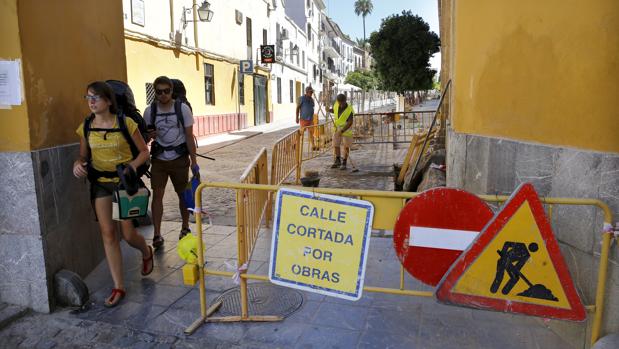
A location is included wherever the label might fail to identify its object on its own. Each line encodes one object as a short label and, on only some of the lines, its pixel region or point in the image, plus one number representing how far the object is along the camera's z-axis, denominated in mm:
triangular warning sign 2635
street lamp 17359
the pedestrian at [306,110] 13219
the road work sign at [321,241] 2975
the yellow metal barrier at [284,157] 6566
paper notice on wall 3480
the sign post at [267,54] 24828
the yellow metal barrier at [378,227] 2678
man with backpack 4848
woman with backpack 3711
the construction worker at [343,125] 10664
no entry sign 2729
